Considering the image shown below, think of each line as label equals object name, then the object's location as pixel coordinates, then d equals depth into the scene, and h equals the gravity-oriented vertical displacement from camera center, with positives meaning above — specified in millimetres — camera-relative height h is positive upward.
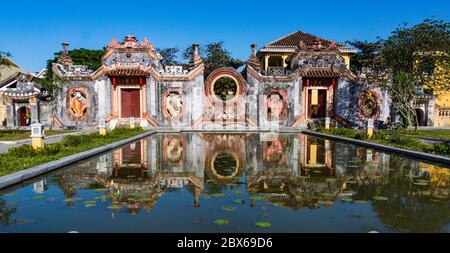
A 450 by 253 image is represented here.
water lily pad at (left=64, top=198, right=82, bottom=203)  5469 -1460
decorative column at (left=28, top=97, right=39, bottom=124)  25953 +243
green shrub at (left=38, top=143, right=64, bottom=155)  9049 -1060
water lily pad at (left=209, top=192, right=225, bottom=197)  5802 -1453
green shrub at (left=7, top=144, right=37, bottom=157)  8734 -1055
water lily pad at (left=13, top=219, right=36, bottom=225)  4328 -1456
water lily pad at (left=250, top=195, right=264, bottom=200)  5590 -1450
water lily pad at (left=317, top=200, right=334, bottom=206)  5254 -1454
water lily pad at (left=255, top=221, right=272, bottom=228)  4199 -1444
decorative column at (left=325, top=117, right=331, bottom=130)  21602 -644
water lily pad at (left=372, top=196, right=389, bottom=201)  5551 -1436
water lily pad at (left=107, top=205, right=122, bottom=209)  5051 -1453
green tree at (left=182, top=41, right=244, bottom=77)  37000 +6050
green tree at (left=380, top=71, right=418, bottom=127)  20839 +1527
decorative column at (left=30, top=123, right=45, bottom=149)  9398 -674
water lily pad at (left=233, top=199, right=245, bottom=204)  5348 -1452
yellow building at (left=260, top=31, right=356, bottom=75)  33844 +6570
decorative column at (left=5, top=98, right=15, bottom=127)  27109 +1
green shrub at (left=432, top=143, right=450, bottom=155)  9430 -1037
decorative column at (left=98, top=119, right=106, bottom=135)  15461 -749
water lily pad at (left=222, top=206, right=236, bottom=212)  4914 -1452
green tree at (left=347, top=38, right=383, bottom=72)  37281 +6902
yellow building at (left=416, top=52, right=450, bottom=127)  20766 +2619
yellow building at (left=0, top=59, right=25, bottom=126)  31248 +4592
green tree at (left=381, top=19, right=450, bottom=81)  20453 +4346
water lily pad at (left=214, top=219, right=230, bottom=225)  4323 -1449
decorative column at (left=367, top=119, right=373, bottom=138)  15500 -674
